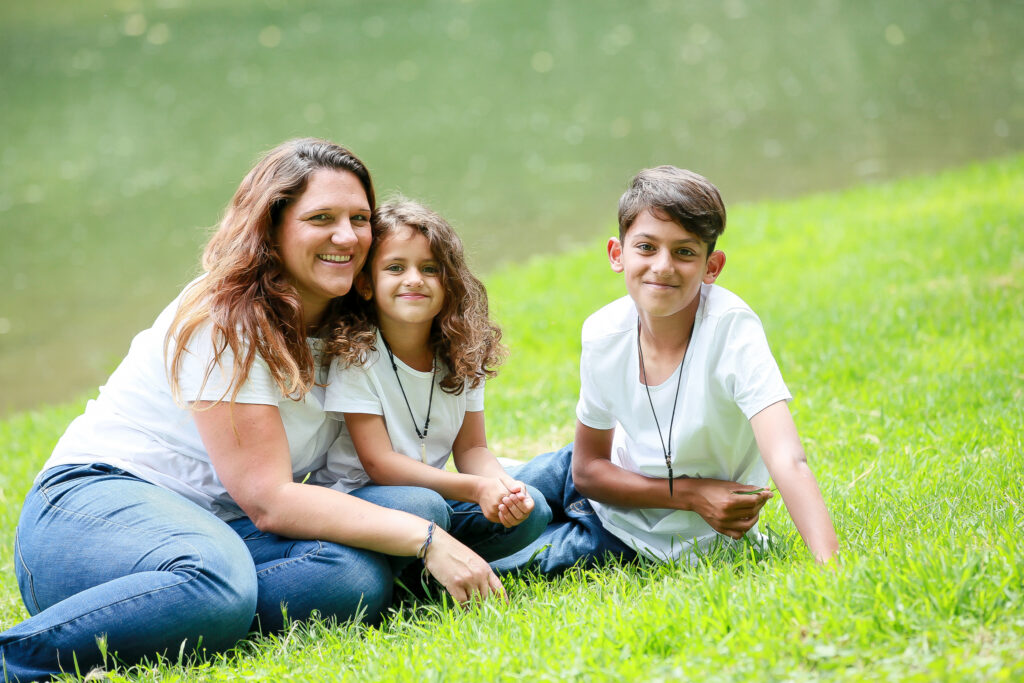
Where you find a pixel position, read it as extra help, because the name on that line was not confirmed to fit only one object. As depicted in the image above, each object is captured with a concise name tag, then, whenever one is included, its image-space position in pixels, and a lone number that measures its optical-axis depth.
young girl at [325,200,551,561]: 5.51
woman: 4.69
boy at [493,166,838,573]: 5.02
